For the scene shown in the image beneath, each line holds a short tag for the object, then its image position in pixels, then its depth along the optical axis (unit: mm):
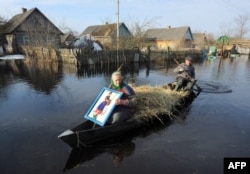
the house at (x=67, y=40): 29011
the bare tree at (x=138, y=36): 24312
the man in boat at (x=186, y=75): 8961
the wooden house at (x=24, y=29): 27531
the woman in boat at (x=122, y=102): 5164
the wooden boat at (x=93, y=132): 4405
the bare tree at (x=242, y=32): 61031
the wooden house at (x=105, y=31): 38594
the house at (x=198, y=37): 54266
